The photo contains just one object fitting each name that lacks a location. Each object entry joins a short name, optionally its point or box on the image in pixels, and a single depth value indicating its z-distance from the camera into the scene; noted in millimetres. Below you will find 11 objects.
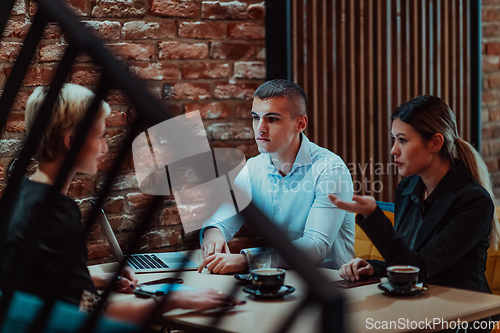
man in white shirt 3606
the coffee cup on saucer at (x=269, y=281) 2925
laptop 3176
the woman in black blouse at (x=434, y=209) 3140
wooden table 2706
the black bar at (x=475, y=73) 5147
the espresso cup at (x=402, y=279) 2953
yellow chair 3474
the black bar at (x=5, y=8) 2028
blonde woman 1735
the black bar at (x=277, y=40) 4333
